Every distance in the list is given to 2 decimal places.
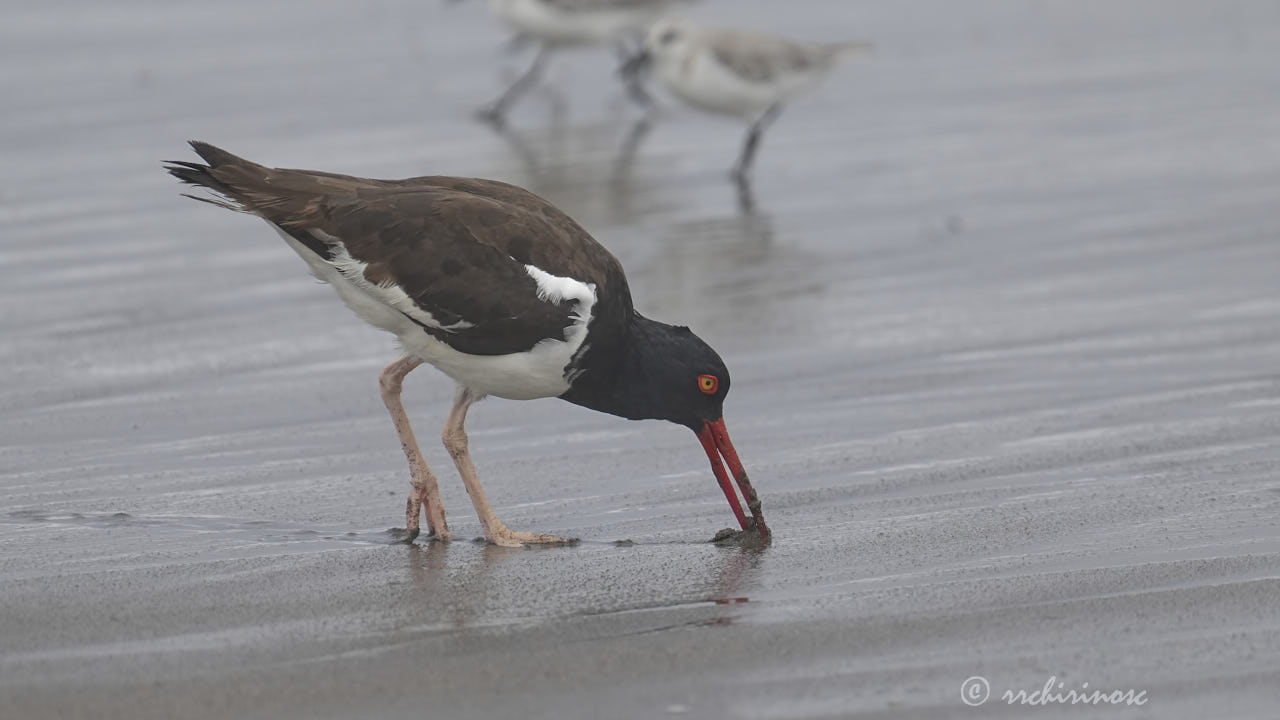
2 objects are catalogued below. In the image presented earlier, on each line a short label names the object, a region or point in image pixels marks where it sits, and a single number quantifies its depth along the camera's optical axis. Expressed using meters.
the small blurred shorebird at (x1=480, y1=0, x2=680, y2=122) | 15.45
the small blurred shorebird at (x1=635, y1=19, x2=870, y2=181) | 12.47
